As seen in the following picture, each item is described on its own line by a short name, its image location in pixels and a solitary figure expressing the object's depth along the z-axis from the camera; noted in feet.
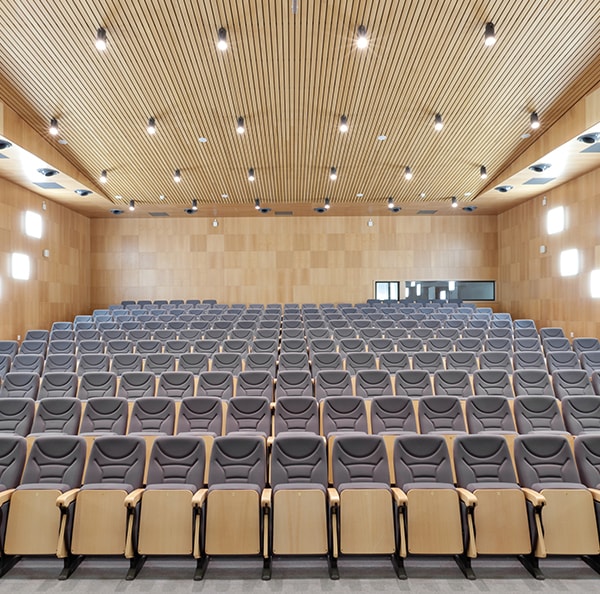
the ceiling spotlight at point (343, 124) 29.81
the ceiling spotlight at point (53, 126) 29.30
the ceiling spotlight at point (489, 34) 20.94
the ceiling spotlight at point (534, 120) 29.19
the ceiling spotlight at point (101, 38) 21.56
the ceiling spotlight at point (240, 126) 29.50
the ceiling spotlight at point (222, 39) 21.67
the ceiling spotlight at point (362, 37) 21.56
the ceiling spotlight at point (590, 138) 27.71
